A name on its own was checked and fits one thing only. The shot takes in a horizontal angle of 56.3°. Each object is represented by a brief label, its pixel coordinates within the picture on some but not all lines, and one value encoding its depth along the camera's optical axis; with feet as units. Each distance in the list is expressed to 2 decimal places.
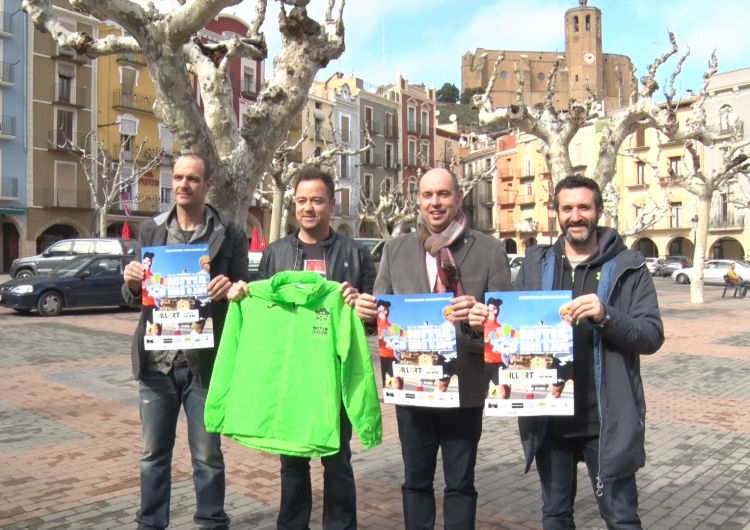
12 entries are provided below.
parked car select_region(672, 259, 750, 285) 121.19
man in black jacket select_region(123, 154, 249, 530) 12.01
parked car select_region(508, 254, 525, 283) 88.43
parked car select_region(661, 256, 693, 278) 141.94
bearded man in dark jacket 10.00
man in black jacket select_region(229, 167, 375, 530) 11.49
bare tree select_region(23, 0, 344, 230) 23.54
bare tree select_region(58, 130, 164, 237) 114.42
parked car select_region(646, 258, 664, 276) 147.23
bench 90.48
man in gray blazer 10.98
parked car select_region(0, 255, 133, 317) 54.65
